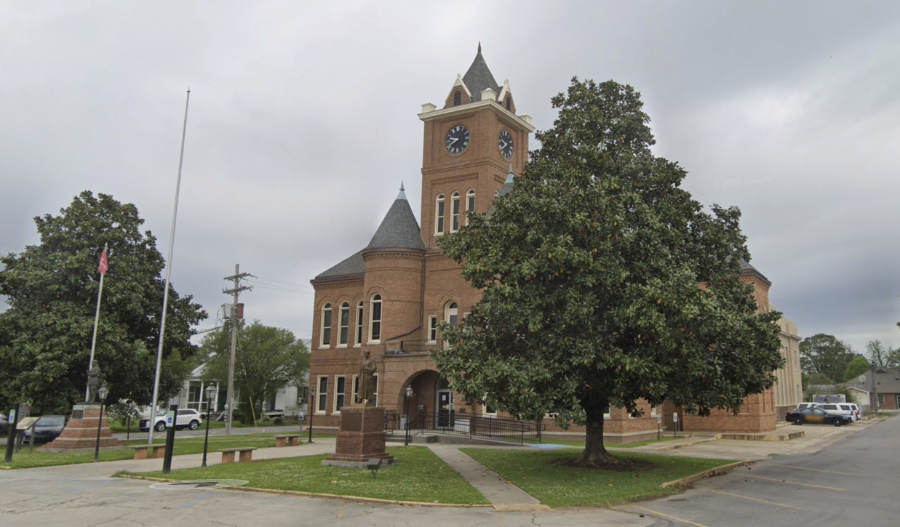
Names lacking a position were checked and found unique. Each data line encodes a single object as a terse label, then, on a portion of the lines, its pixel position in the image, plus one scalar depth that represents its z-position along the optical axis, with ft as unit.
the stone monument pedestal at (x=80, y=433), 79.97
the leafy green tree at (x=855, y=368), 384.47
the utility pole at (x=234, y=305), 123.65
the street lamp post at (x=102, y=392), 87.76
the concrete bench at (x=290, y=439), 89.30
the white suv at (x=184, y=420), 154.73
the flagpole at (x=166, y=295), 90.89
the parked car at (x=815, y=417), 153.28
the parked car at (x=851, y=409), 160.76
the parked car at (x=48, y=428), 101.09
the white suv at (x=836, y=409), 154.20
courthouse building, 113.09
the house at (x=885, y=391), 323.57
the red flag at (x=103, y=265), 89.97
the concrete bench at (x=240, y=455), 65.30
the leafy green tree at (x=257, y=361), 190.49
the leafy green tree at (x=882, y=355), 389.80
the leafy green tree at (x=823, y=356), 400.88
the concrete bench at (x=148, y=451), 70.44
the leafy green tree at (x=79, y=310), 95.55
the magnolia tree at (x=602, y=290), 51.44
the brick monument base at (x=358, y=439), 59.47
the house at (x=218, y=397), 224.33
